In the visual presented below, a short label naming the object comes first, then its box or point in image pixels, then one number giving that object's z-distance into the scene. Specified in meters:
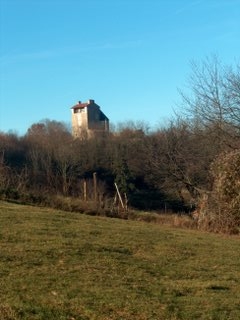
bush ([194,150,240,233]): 22.20
